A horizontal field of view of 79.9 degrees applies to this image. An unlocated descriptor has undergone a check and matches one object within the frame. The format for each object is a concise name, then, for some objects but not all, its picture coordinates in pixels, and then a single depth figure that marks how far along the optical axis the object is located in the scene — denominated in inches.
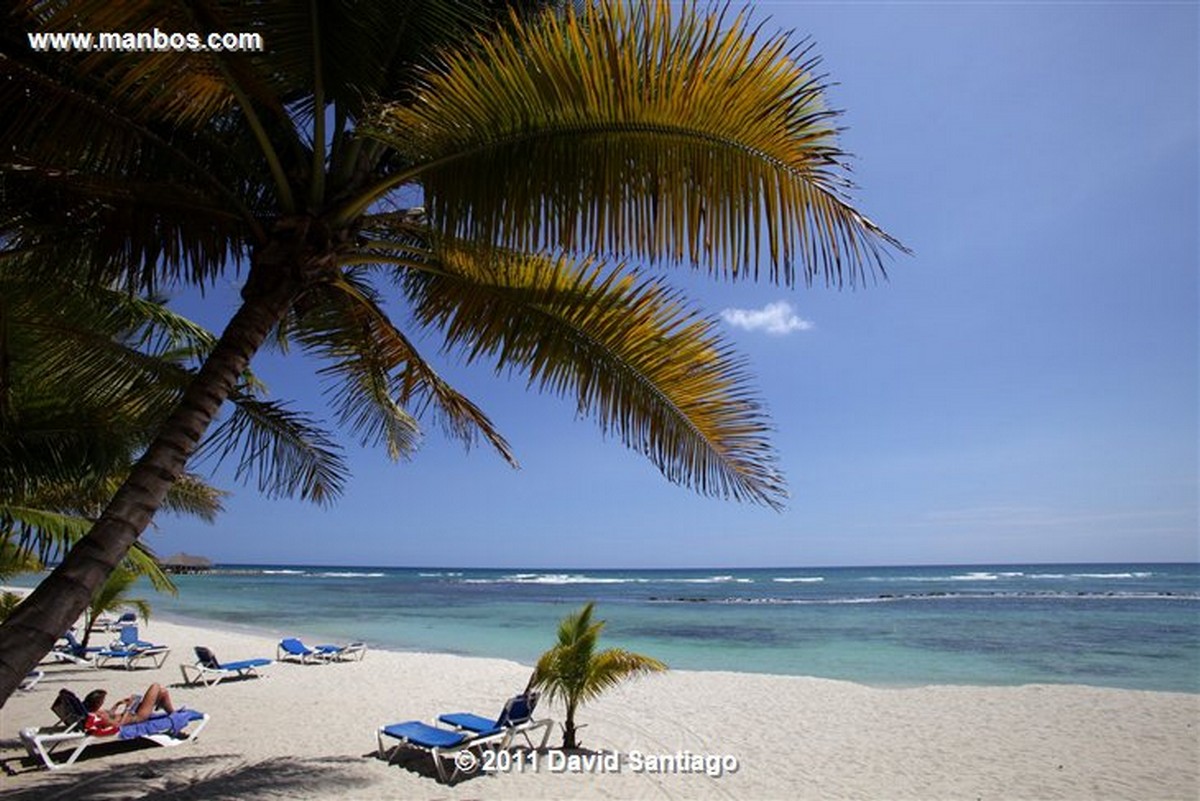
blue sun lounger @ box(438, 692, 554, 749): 290.0
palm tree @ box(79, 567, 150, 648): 474.3
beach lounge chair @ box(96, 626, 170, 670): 560.1
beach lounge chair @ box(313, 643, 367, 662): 613.9
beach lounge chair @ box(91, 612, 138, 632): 781.1
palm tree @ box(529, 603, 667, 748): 291.7
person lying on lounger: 270.8
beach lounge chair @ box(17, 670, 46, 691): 432.5
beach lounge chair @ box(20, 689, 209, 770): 258.4
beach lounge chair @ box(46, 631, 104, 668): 542.6
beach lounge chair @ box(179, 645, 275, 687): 475.8
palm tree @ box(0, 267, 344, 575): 177.8
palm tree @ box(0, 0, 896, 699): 109.0
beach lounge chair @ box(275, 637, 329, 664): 593.6
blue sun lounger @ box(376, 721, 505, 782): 264.2
